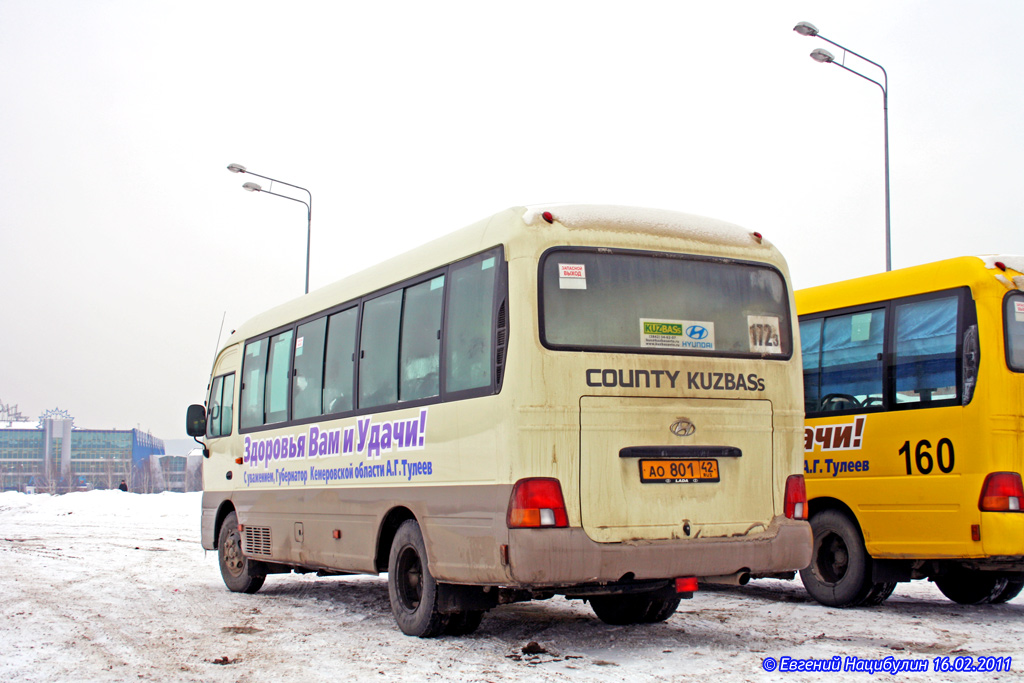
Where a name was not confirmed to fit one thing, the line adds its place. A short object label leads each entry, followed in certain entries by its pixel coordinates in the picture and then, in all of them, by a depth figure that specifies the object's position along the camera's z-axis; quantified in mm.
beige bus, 7012
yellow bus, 8703
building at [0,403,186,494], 130500
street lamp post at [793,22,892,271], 18844
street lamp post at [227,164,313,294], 25203
